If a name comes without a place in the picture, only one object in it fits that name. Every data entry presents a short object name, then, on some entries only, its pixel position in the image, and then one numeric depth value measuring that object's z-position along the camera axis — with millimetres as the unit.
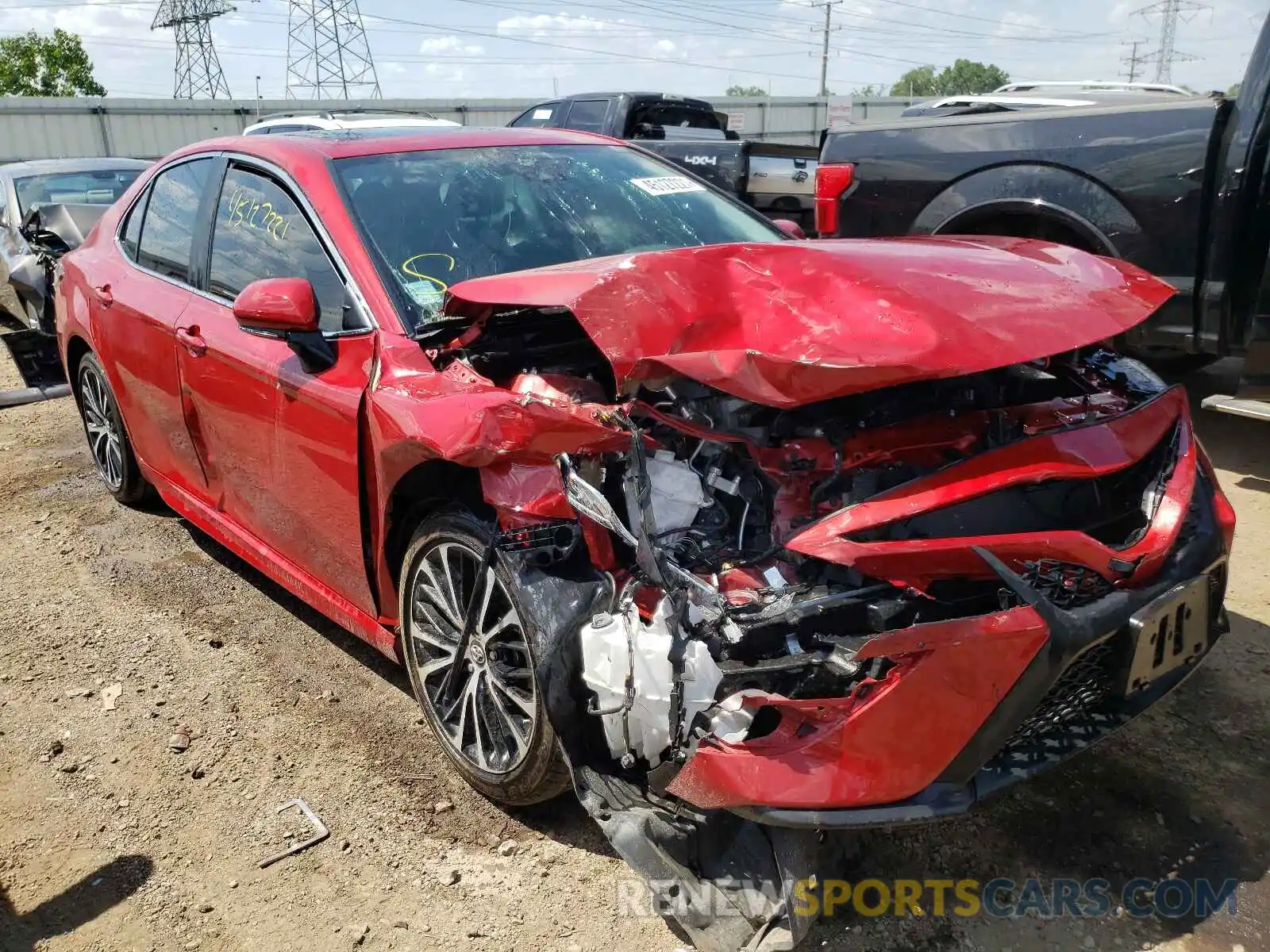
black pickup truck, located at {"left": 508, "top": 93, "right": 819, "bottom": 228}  8461
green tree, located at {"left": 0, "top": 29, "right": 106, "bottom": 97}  38250
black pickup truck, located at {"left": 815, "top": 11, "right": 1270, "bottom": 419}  4207
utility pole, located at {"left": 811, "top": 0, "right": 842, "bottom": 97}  55250
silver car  7480
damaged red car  1943
